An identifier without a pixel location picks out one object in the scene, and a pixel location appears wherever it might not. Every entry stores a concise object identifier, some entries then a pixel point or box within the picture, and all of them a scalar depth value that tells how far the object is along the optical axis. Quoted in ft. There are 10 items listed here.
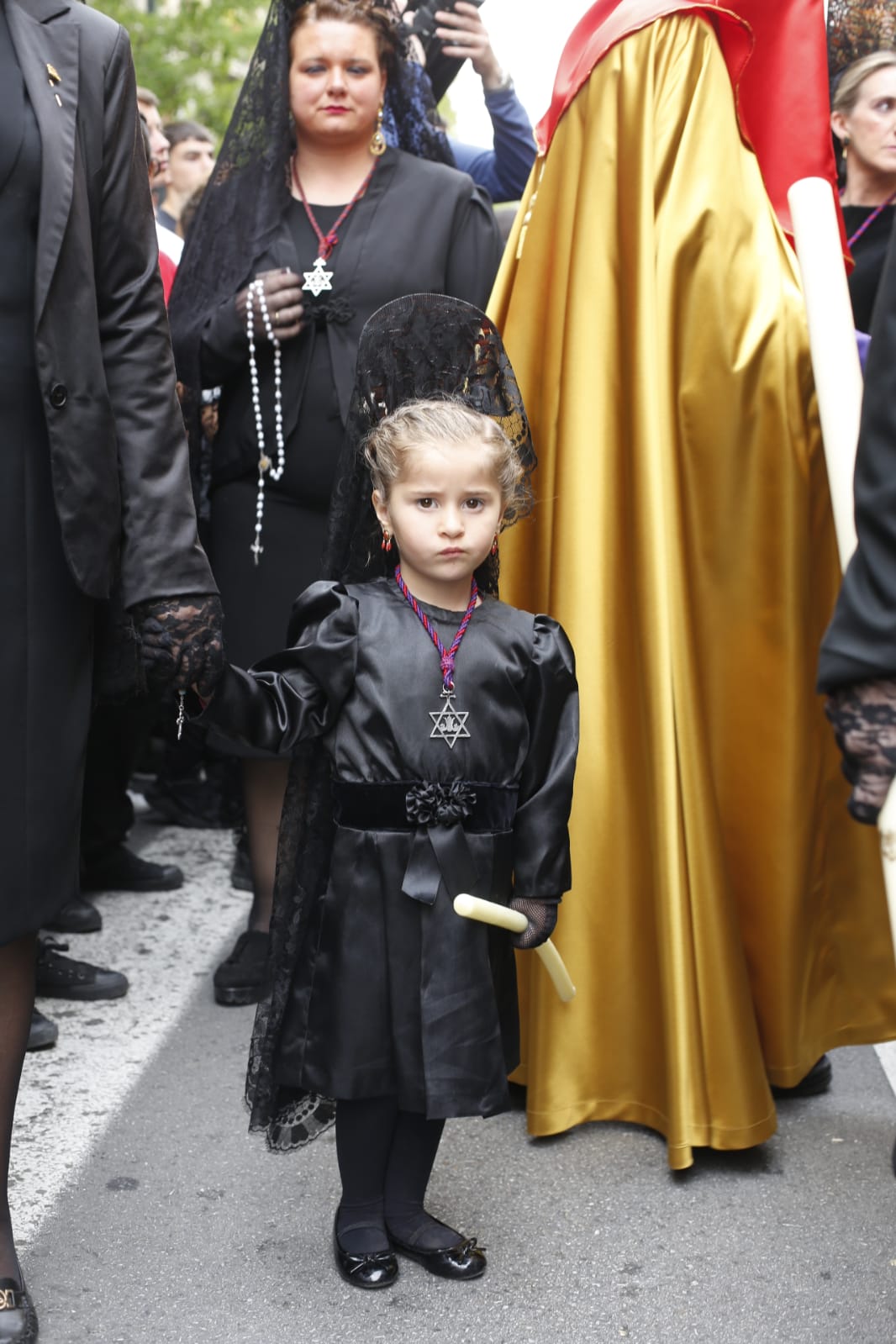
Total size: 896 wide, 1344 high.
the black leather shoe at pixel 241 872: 15.42
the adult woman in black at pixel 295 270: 12.00
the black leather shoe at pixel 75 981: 12.87
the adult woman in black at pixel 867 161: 14.03
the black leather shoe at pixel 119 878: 15.76
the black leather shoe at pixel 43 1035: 11.77
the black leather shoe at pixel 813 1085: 11.12
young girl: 8.24
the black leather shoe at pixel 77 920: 14.40
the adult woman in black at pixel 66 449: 7.52
